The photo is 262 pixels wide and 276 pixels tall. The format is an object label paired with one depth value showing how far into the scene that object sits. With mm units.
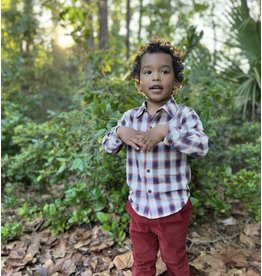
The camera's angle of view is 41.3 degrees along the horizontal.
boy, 1796
